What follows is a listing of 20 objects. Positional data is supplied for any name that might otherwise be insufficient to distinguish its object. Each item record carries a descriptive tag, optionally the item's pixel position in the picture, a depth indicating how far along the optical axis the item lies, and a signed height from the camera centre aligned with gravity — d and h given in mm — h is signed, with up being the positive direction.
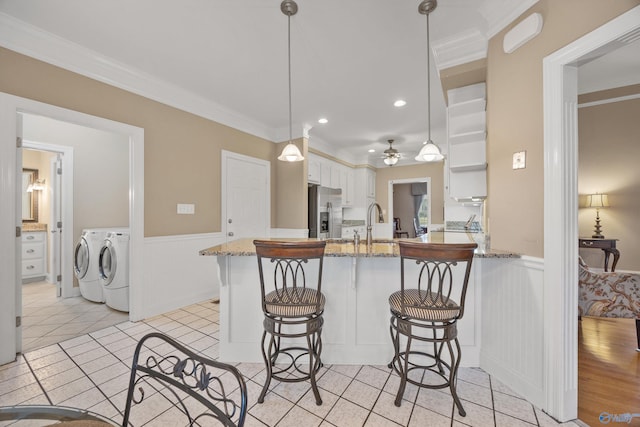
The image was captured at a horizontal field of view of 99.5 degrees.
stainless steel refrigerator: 5055 +40
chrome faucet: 2247 -144
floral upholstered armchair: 2119 -651
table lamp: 3271 +113
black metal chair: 742 -1163
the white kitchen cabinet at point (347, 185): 6223 +689
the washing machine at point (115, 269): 3139 -644
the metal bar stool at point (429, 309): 1501 -564
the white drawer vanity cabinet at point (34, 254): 4297 -627
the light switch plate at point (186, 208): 3356 +74
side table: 3100 -367
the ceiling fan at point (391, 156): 5133 +1095
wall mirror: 4520 +249
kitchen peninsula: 2074 -744
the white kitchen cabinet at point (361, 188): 6758 +649
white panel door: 3975 +280
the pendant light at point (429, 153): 2387 +539
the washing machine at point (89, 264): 3459 -641
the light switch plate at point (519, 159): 1793 +364
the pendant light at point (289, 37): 1951 +1494
